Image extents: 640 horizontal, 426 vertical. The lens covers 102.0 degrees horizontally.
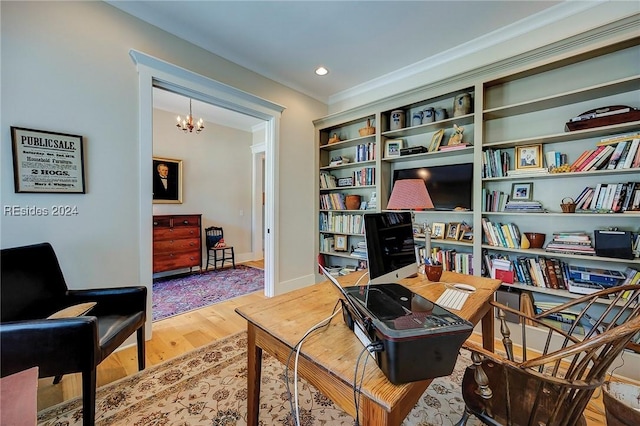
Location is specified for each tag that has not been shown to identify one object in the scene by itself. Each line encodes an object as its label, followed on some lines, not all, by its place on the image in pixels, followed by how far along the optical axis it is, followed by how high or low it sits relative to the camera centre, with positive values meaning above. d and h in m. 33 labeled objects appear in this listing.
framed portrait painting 4.09 +0.42
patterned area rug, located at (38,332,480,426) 1.40 -1.16
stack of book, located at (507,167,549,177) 2.07 +0.28
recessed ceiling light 2.97 +1.59
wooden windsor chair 0.77 -0.61
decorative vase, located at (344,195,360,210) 3.39 +0.06
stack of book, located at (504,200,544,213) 2.11 +0.00
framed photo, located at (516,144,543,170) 2.14 +0.42
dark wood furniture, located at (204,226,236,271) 4.60 -0.70
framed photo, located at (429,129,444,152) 2.69 +0.69
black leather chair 1.20 -0.61
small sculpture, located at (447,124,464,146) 2.54 +0.70
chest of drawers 3.85 -0.55
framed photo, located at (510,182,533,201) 2.22 +0.13
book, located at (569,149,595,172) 1.89 +0.35
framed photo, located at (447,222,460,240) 2.56 -0.24
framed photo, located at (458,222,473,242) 2.51 -0.25
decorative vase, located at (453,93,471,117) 2.45 +0.98
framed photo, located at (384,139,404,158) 2.95 +0.69
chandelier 3.41 +1.11
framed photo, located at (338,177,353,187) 3.45 +0.34
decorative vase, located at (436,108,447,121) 2.64 +0.95
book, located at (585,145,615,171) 1.81 +0.34
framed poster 1.67 +0.31
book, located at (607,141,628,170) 1.76 +0.35
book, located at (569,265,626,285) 1.80 -0.49
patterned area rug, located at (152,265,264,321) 2.99 -1.14
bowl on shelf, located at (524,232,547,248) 2.13 -0.27
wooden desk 0.69 -0.48
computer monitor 1.21 -0.21
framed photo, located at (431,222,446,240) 2.66 -0.25
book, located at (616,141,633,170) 1.74 +0.35
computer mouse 1.47 -0.47
